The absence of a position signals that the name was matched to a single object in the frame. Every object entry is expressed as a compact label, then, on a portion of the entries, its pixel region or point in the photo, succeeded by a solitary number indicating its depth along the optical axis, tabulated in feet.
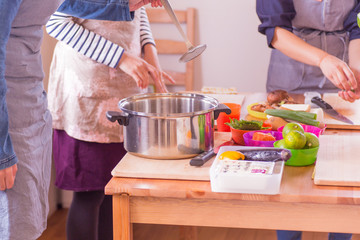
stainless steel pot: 6.92
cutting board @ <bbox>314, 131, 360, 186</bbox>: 6.61
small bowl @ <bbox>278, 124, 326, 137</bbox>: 7.69
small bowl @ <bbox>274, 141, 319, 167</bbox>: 6.94
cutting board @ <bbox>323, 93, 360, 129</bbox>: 8.36
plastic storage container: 6.42
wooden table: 6.48
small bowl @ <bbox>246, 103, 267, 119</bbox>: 8.52
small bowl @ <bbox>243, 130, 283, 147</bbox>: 7.31
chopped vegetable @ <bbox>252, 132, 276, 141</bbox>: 7.37
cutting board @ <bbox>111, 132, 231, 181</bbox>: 6.77
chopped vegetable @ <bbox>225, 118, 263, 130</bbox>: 7.65
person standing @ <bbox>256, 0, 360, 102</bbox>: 9.70
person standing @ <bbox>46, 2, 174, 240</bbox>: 8.81
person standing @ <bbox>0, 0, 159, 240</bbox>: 6.79
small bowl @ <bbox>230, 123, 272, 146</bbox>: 7.58
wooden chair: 14.14
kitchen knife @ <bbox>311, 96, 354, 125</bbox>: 8.52
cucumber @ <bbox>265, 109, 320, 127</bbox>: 8.05
